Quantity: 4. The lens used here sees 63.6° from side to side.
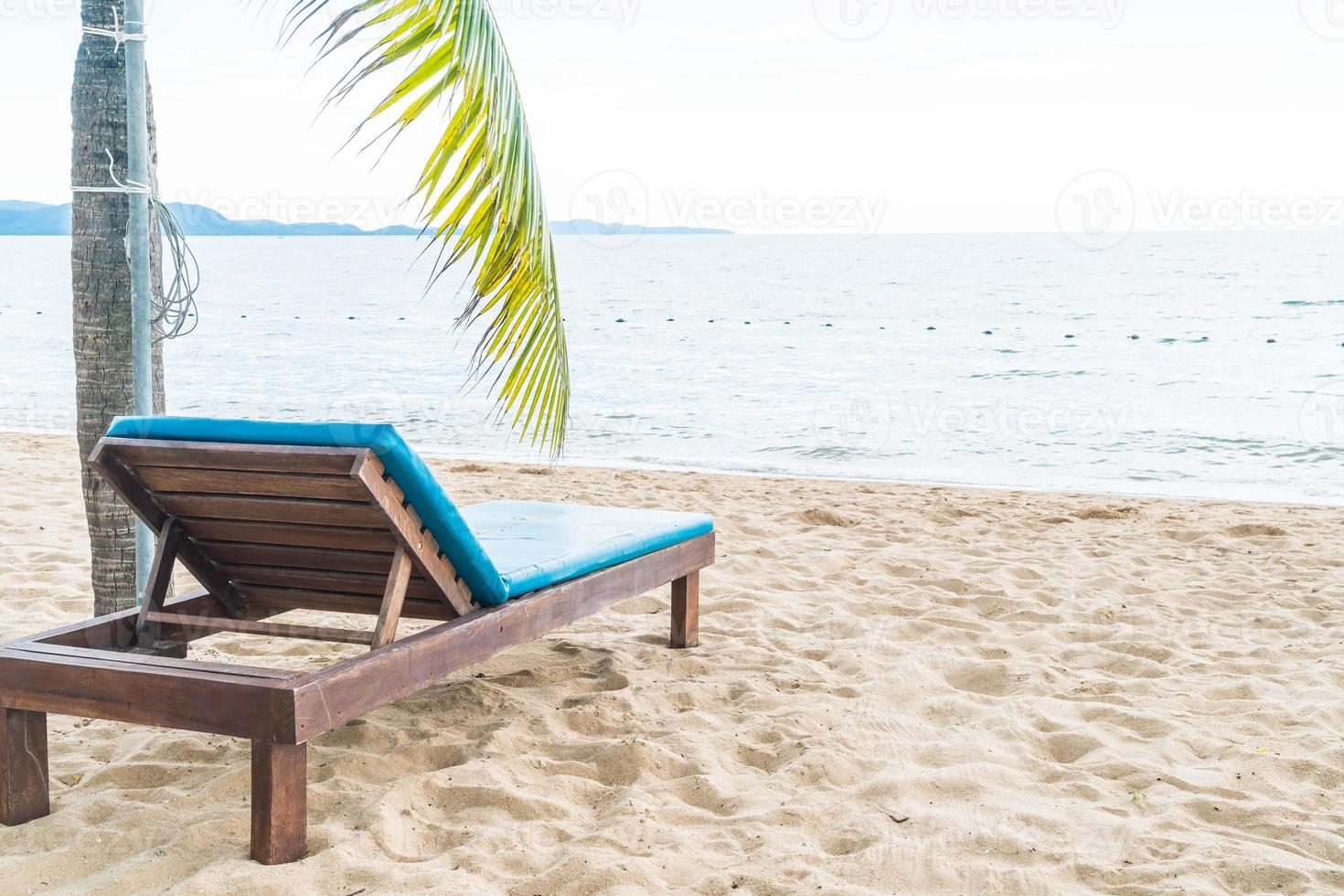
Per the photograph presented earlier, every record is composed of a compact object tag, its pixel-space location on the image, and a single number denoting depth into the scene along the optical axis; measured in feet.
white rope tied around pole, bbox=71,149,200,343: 10.80
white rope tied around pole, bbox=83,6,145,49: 10.39
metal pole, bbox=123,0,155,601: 10.50
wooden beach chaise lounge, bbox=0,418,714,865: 7.72
